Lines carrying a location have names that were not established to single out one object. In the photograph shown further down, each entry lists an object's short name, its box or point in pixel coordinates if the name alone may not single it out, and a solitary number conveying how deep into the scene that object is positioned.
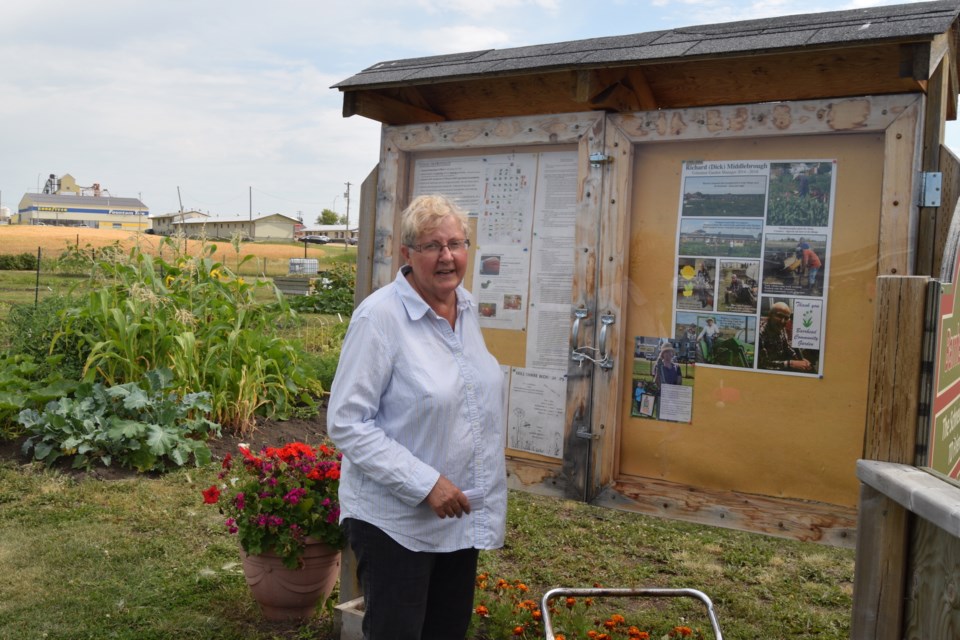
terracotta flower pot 4.22
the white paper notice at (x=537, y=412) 3.85
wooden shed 3.24
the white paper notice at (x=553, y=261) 3.80
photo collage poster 3.33
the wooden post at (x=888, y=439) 2.14
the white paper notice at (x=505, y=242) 3.92
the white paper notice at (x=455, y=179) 4.05
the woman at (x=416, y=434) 2.63
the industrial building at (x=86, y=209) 114.44
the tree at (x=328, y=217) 128.50
